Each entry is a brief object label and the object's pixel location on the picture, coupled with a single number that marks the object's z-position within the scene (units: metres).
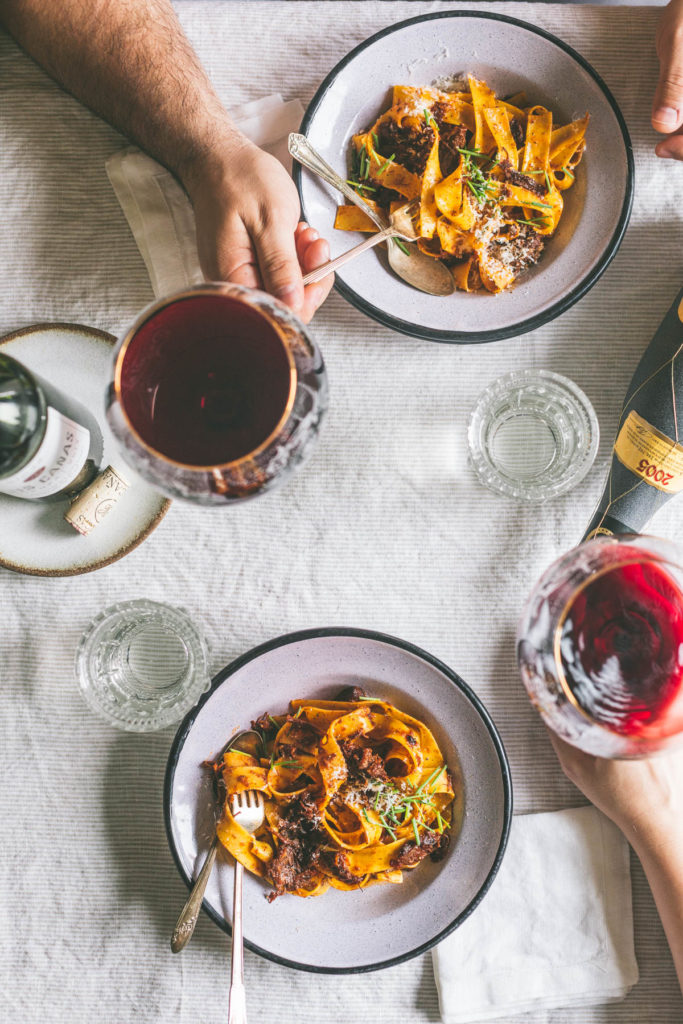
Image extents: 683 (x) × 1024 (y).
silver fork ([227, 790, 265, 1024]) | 0.87
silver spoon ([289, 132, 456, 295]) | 0.91
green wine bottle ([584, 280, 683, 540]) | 0.88
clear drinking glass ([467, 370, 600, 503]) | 0.97
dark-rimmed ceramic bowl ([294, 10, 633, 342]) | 0.90
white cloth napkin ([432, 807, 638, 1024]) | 0.97
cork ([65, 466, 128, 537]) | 0.92
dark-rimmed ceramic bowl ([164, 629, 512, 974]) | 0.89
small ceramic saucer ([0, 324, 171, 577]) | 0.95
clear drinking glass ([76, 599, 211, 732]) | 0.97
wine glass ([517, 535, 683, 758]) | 0.68
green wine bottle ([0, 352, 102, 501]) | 0.81
